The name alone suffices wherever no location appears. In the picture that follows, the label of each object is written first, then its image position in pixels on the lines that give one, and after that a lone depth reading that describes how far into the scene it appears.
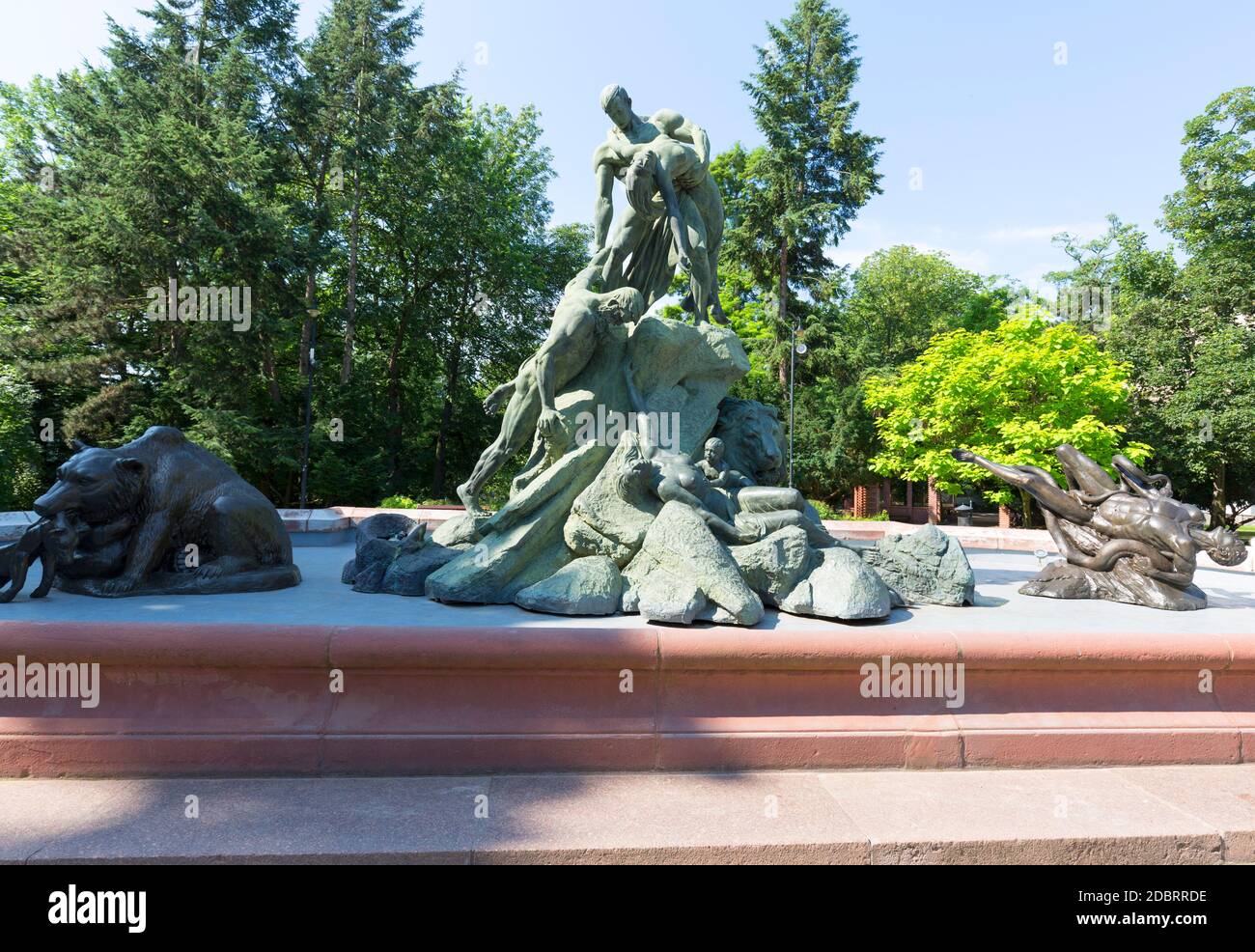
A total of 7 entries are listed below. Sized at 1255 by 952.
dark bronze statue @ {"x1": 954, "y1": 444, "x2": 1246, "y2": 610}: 5.14
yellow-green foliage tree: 20.64
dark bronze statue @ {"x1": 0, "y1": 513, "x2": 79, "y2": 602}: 4.55
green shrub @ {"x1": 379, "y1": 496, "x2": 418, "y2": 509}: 18.07
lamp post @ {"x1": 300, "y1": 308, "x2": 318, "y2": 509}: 17.90
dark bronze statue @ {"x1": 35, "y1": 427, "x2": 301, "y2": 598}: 4.68
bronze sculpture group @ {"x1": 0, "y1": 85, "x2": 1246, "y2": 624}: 4.58
